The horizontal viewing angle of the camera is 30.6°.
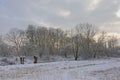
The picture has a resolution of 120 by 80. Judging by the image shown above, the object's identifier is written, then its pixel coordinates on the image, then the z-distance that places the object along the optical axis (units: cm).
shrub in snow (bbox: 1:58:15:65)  4252
